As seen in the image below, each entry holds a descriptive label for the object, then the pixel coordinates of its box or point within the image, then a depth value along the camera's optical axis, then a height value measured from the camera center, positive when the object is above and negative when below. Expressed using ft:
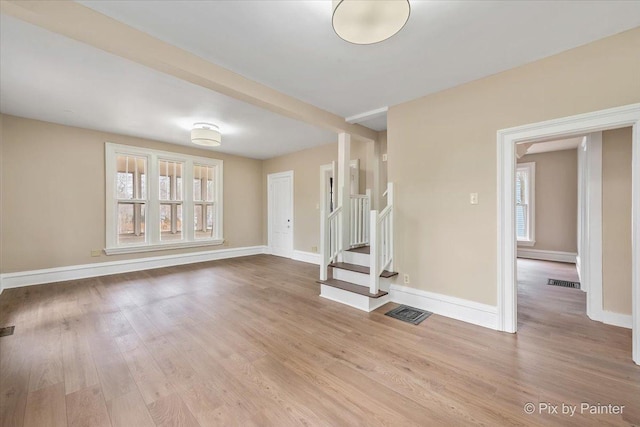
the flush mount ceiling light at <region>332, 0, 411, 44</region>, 4.80 +3.91
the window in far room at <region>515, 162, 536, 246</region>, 20.52 +0.80
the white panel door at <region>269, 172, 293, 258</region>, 21.86 -0.09
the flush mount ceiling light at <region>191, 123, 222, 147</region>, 13.84 +4.41
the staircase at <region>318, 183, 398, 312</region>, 10.51 -2.35
